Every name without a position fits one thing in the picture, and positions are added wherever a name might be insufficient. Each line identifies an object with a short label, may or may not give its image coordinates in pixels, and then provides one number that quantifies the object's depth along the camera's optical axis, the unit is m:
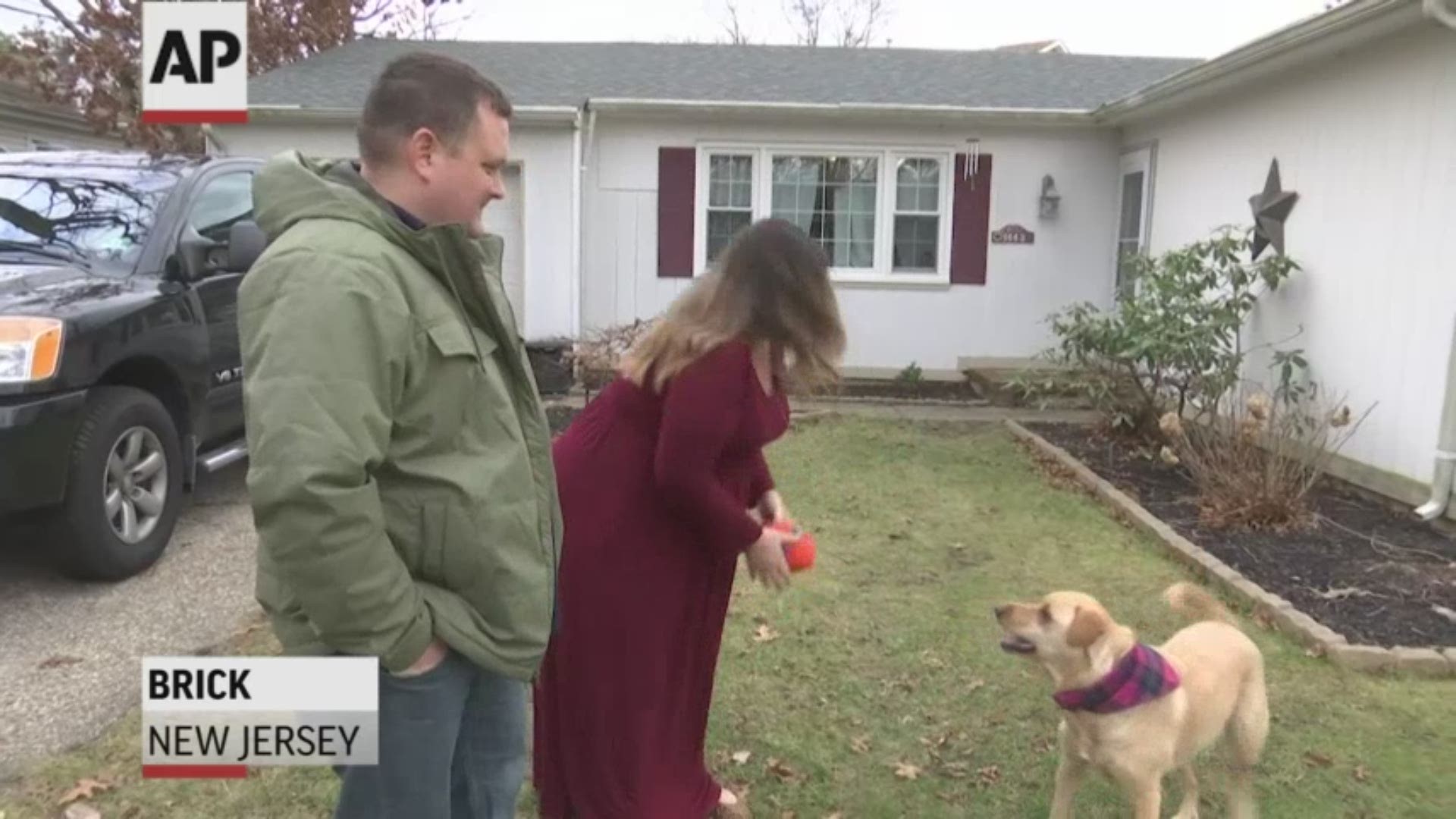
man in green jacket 1.41
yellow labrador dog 2.56
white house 11.05
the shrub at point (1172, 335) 7.69
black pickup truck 3.98
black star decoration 8.11
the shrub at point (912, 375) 11.74
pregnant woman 2.42
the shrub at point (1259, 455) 6.01
